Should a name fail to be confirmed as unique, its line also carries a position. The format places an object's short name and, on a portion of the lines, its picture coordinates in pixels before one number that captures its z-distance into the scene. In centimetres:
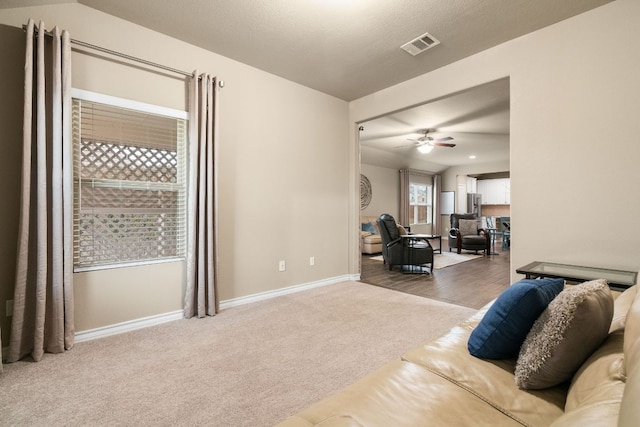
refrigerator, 999
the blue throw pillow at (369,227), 752
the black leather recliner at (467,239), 687
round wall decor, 800
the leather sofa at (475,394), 76
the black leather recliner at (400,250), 506
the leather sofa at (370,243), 687
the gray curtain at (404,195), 908
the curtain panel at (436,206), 1003
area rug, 575
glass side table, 191
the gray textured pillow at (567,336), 92
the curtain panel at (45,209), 199
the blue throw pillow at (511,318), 110
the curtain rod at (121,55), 224
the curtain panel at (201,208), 274
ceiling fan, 591
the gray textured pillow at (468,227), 724
